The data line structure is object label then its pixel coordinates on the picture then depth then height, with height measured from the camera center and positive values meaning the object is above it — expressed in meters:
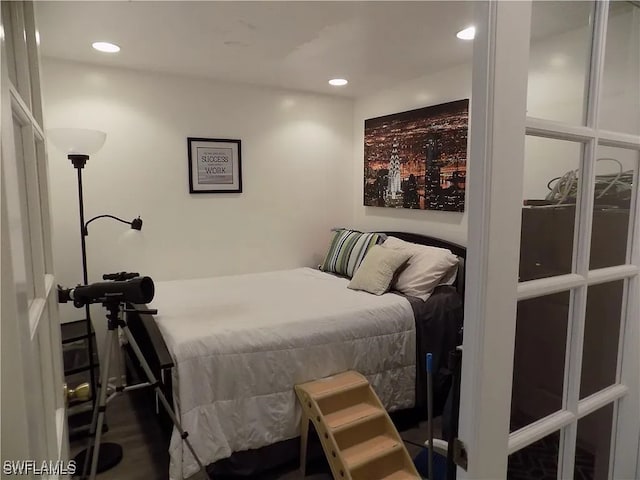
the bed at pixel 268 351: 1.98 -0.85
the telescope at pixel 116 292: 1.75 -0.42
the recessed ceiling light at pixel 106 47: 2.57 +0.93
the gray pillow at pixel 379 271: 2.88 -0.54
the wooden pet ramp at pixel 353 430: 1.99 -1.19
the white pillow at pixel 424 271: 2.81 -0.52
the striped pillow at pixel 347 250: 3.39 -0.47
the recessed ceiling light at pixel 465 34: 2.38 +0.94
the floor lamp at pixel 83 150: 2.31 +0.27
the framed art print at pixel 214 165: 3.44 +0.26
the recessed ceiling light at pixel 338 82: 3.40 +0.95
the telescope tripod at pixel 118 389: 1.84 -0.88
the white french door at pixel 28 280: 0.47 -0.13
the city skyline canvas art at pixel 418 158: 3.08 +0.30
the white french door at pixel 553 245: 0.77 -0.11
